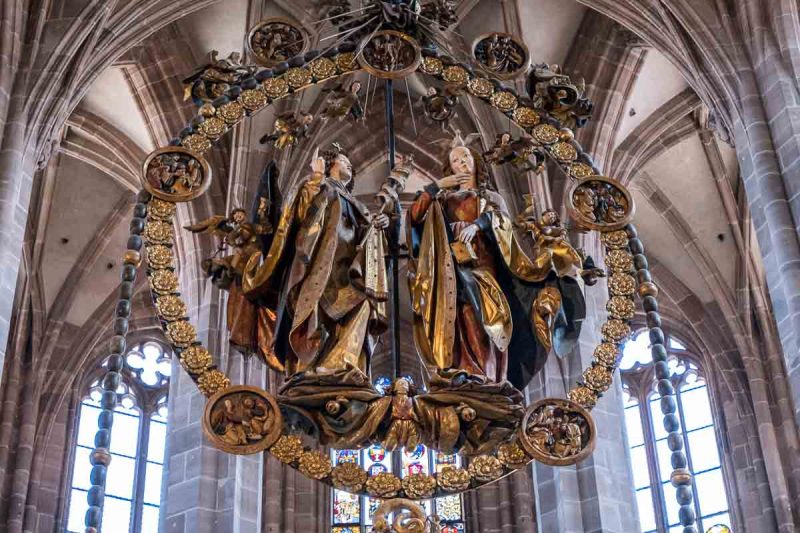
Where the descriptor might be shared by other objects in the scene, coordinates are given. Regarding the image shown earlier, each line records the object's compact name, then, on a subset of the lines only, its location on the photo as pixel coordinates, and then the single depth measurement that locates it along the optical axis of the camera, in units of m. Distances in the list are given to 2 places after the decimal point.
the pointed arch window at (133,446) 17.66
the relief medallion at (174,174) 9.62
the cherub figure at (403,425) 8.95
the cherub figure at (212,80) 10.06
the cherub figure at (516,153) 10.05
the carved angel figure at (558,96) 10.22
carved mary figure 9.33
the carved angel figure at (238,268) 9.43
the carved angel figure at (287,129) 10.06
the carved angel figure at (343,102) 10.12
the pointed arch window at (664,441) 17.45
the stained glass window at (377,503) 17.61
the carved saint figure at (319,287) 9.23
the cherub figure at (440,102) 10.26
